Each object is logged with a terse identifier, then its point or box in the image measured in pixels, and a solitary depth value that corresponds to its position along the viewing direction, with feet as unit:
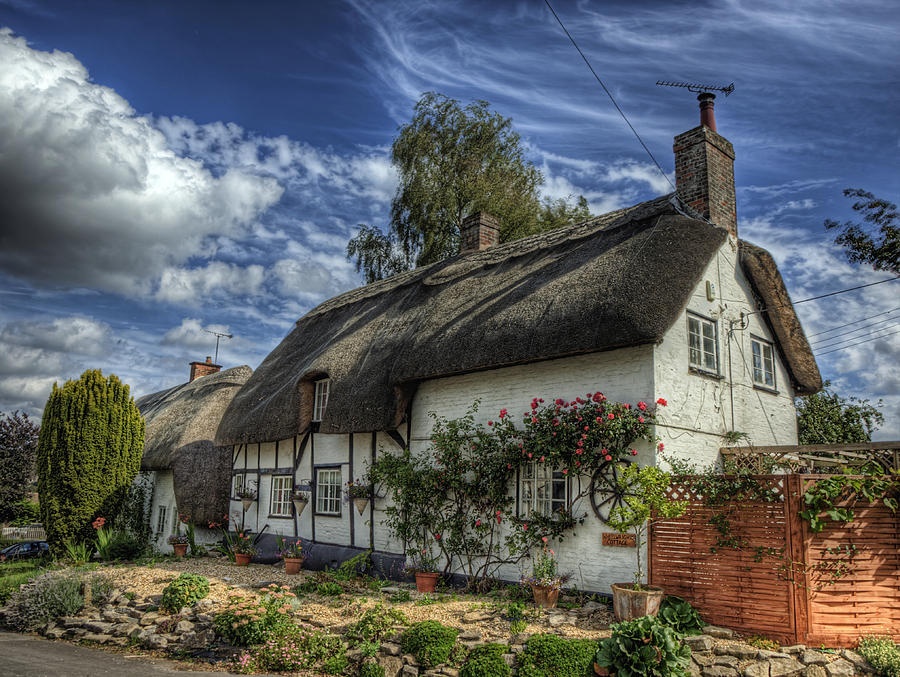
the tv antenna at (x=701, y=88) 36.32
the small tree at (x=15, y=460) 67.21
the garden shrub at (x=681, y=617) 22.36
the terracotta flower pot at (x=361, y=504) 38.11
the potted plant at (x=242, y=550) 43.91
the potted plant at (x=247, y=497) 48.67
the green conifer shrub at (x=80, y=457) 47.60
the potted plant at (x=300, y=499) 43.37
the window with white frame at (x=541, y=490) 29.48
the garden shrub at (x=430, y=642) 22.27
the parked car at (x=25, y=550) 68.28
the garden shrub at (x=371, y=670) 22.50
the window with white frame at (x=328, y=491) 42.16
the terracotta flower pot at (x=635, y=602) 22.71
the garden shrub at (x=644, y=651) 19.56
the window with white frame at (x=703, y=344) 30.73
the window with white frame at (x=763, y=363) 35.68
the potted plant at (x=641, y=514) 22.80
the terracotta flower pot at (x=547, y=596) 26.45
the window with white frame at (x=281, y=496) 46.73
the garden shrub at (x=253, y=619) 25.63
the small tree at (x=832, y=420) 48.62
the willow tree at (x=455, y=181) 71.26
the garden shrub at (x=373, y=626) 24.38
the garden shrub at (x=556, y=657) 20.33
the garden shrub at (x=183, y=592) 29.99
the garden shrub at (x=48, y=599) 31.58
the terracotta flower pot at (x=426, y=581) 31.63
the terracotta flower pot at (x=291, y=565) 39.29
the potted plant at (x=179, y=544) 49.93
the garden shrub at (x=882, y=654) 19.79
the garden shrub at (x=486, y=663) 20.83
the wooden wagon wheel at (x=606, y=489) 26.94
